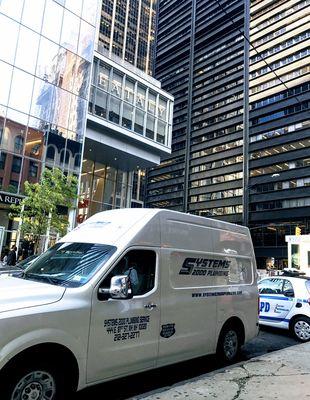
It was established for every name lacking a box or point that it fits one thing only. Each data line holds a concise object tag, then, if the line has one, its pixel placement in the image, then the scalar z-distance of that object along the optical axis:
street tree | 17.98
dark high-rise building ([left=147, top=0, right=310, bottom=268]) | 61.19
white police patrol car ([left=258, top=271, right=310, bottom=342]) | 9.20
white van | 3.86
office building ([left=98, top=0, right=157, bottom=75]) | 103.44
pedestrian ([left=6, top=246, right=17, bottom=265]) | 17.75
